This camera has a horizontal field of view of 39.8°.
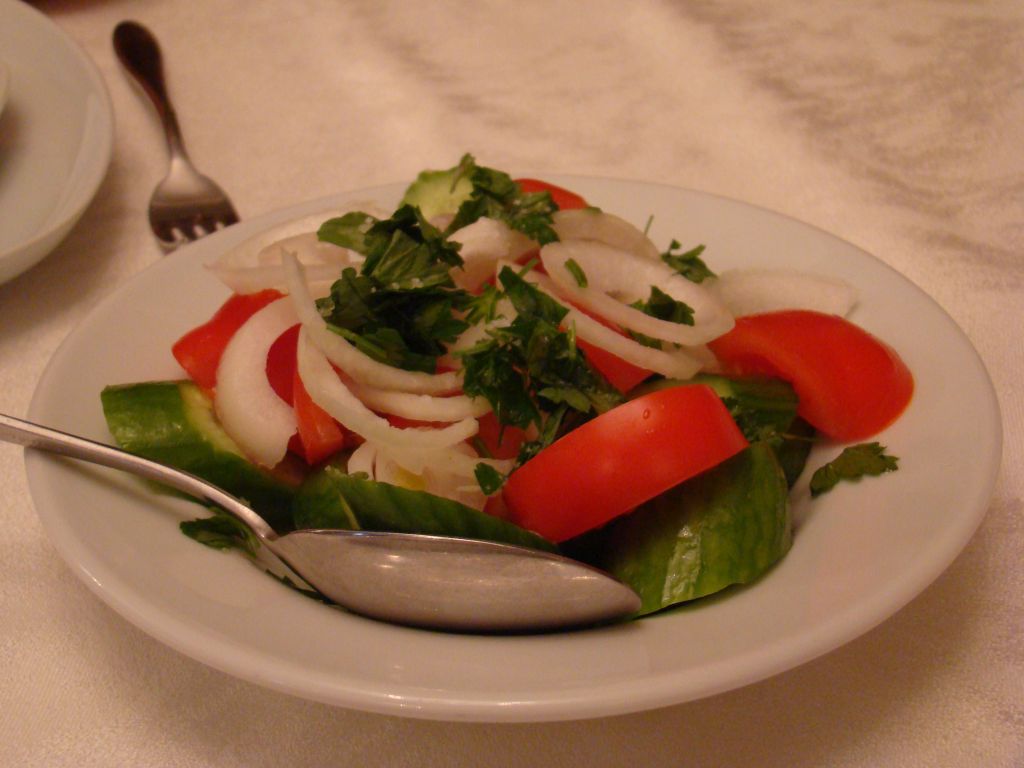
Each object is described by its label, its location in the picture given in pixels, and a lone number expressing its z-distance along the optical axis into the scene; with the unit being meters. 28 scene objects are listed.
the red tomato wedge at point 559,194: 0.38
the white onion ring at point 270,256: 0.35
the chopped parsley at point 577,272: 0.34
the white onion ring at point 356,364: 0.32
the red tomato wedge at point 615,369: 0.33
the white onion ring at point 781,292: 0.36
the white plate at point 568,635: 0.27
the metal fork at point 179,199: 0.46
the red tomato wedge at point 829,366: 0.33
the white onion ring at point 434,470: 0.32
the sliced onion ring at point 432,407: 0.32
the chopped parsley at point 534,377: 0.32
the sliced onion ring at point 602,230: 0.36
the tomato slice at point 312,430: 0.33
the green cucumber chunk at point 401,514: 0.30
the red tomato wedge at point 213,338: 0.35
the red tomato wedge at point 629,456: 0.30
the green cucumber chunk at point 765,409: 0.33
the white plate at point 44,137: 0.42
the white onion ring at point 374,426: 0.32
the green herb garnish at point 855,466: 0.32
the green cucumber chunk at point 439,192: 0.39
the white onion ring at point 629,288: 0.33
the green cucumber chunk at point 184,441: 0.33
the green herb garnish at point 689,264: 0.37
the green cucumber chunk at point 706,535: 0.30
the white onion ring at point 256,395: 0.33
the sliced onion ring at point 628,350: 0.33
